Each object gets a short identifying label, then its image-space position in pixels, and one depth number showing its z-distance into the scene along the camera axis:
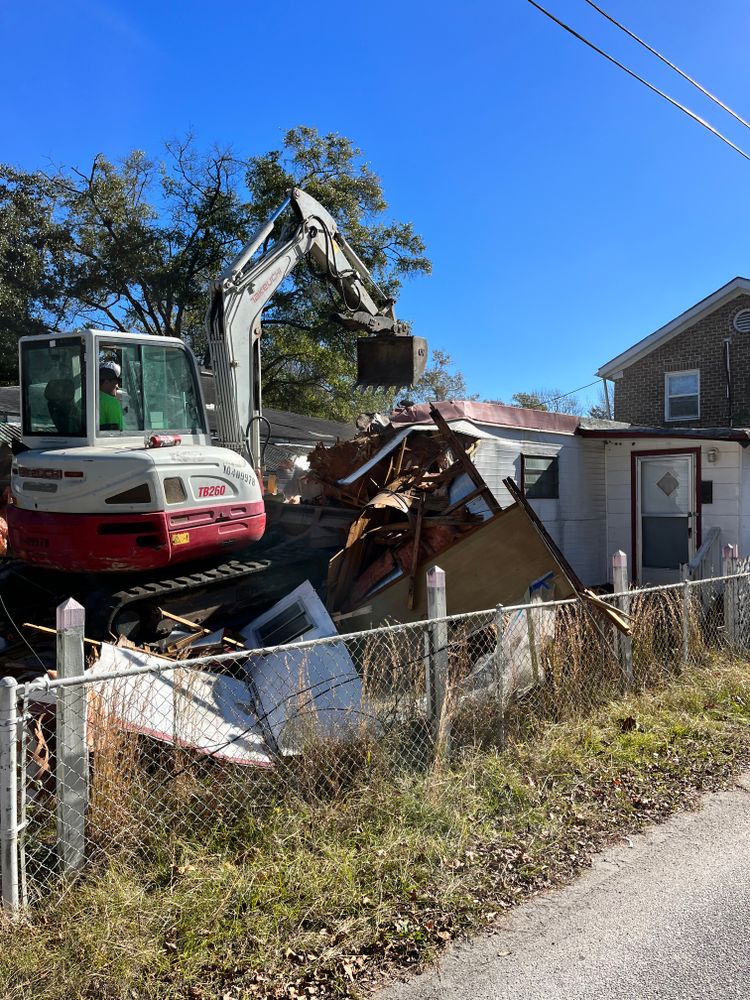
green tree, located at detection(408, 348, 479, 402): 54.56
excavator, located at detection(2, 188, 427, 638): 6.49
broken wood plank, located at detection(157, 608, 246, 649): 6.72
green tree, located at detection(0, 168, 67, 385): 20.64
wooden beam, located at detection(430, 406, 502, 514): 8.16
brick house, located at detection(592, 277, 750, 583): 10.61
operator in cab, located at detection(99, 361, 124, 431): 6.62
